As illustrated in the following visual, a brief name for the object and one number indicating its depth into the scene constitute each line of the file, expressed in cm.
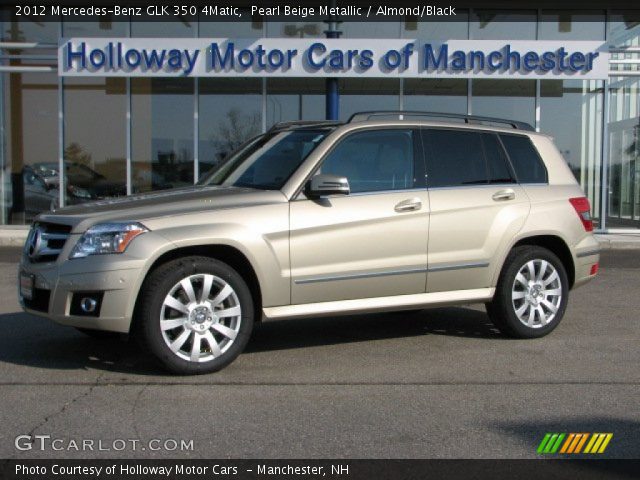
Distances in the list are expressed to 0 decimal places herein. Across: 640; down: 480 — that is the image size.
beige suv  524
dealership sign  1627
